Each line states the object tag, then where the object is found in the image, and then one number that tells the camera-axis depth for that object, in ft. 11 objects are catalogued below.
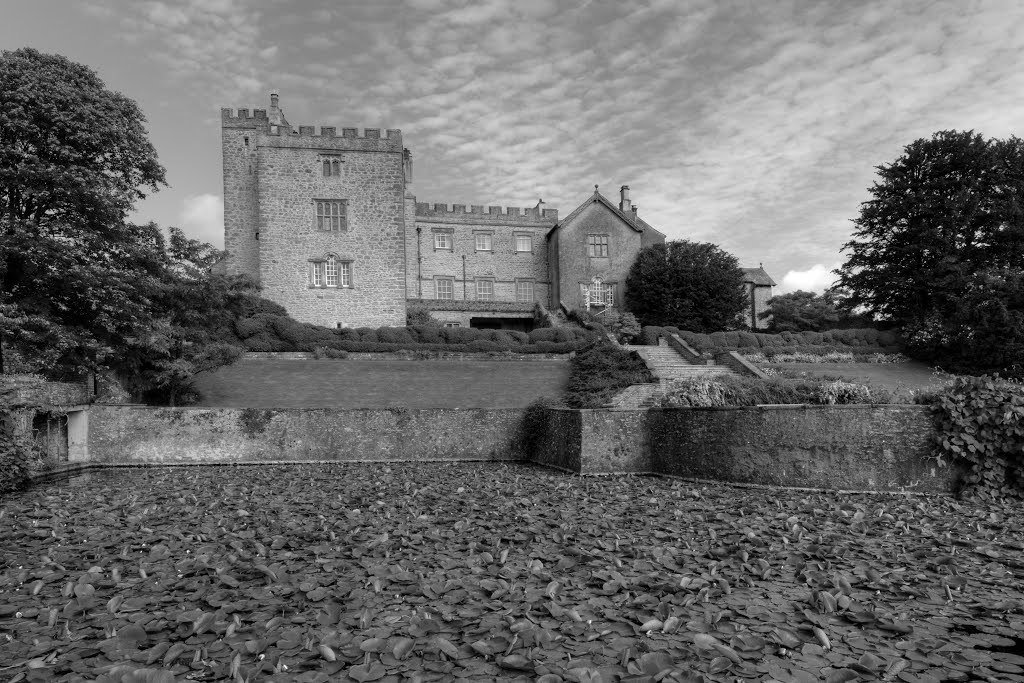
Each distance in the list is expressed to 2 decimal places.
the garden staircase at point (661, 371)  67.70
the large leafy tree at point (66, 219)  52.08
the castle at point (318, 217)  110.52
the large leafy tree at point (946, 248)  90.48
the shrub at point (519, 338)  99.10
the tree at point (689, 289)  127.75
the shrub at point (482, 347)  95.50
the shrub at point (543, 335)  100.94
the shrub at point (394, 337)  97.07
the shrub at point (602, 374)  68.03
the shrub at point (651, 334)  107.76
